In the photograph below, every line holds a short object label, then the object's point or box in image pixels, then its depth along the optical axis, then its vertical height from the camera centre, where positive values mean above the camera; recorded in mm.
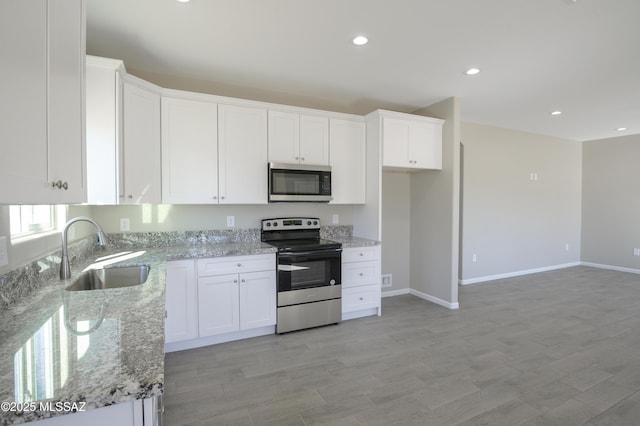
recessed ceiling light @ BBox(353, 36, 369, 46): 2488 +1349
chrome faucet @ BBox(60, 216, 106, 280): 1834 -302
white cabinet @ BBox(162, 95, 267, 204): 2943 +546
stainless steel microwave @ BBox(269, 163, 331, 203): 3305 +270
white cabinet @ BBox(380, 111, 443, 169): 3752 +827
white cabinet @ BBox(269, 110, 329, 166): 3371 +773
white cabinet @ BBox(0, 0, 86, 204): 816 +329
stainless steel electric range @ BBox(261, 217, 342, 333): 3141 -774
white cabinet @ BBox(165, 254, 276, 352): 2766 -858
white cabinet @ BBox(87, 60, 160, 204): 2359 +589
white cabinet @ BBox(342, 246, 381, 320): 3521 -858
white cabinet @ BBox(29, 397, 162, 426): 773 -530
